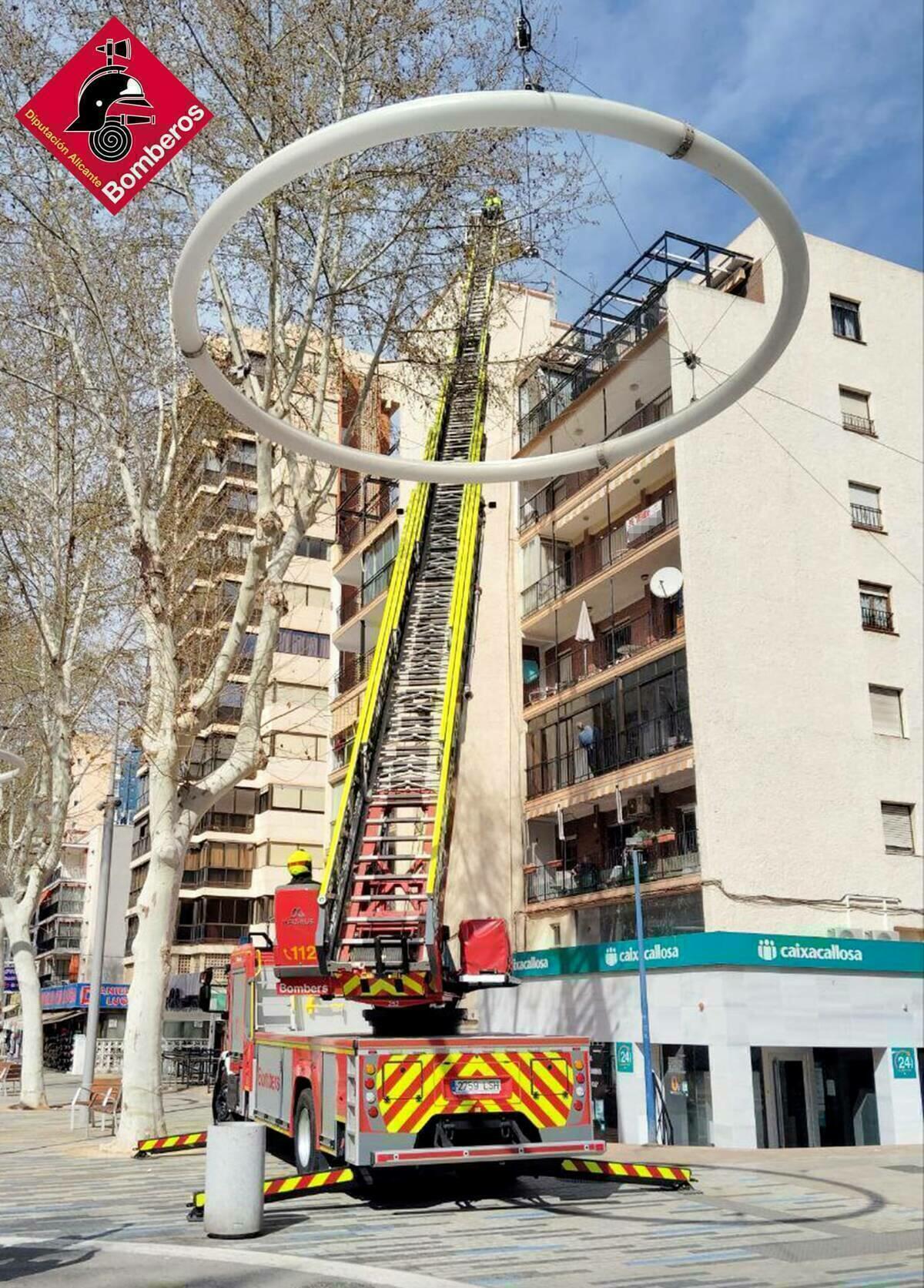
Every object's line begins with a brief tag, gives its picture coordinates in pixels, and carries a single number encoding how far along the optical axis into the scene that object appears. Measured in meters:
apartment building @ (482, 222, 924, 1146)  21.62
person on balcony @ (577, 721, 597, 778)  30.37
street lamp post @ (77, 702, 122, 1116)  23.92
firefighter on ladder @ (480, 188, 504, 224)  18.72
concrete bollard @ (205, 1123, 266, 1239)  9.66
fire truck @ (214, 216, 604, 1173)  11.23
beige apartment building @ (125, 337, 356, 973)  52.97
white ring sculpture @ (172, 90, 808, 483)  6.35
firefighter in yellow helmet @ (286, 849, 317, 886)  14.69
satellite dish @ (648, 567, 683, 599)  26.44
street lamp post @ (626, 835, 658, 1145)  21.28
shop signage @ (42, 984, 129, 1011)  50.70
